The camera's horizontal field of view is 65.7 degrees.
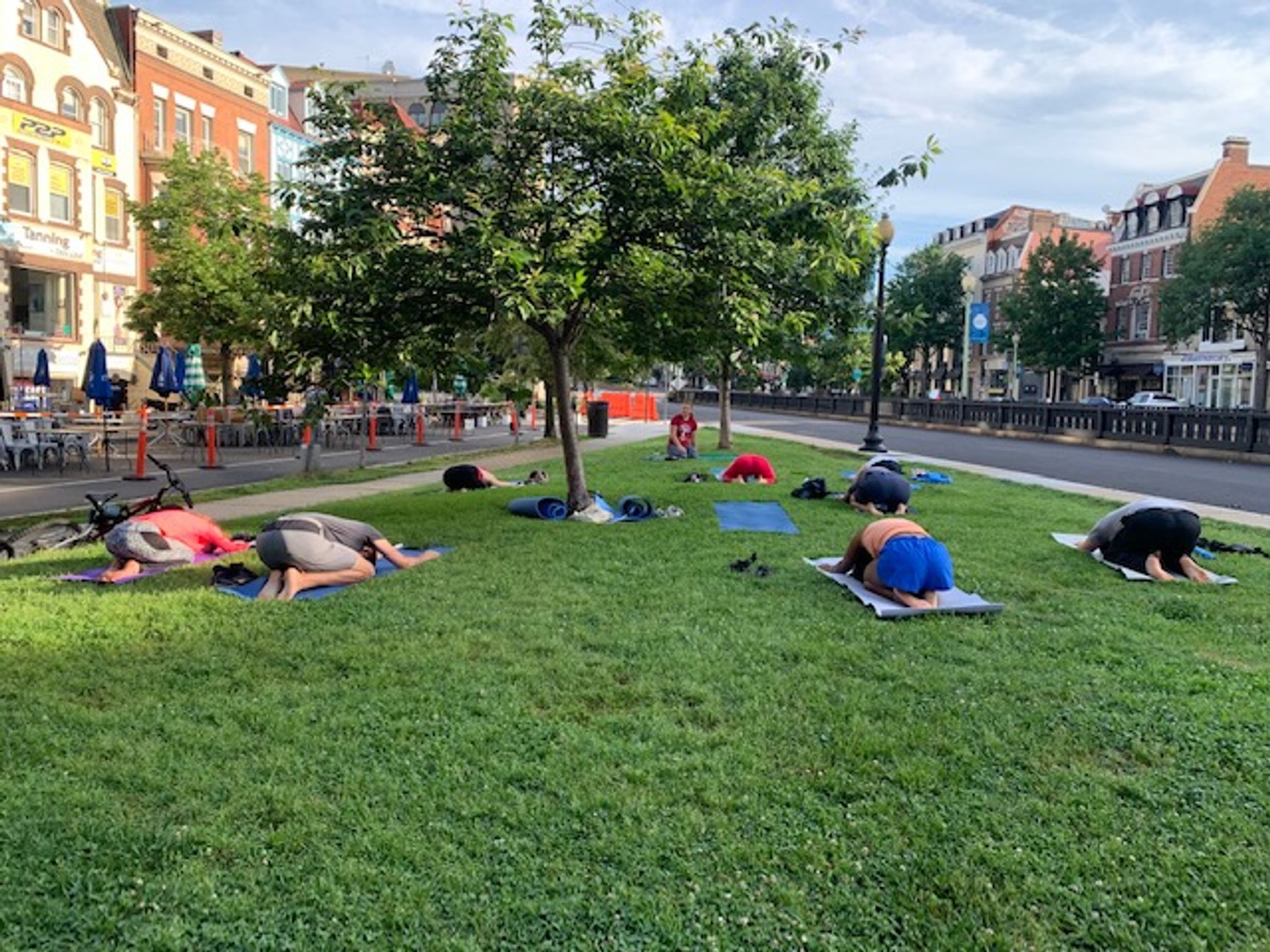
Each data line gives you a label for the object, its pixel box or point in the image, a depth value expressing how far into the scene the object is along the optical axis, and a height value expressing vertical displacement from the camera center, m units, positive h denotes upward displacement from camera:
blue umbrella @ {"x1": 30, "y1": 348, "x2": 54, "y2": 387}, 25.83 -0.30
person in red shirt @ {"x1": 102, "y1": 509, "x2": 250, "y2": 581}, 7.81 -1.49
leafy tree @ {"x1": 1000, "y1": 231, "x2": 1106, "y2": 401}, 61.84 +5.17
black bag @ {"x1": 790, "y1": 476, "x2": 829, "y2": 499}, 13.20 -1.46
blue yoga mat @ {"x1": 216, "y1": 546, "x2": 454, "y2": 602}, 6.99 -1.63
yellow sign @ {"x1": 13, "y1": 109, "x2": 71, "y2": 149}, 30.81 +7.30
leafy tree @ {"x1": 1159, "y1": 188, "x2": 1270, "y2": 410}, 44.38 +5.28
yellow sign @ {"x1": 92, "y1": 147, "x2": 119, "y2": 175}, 33.97 +6.87
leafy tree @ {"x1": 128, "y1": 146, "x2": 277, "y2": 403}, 27.03 +2.69
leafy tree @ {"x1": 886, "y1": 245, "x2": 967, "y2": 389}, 75.81 +7.16
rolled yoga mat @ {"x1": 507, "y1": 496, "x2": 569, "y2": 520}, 11.18 -1.54
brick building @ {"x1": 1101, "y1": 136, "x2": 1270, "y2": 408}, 53.47 +5.66
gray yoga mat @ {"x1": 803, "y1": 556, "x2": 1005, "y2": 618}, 6.57 -1.51
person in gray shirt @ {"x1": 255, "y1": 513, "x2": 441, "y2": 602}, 7.09 -1.39
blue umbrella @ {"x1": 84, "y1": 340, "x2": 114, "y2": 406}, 20.77 -0.40
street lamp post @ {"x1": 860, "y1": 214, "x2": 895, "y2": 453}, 18.92 +0.55
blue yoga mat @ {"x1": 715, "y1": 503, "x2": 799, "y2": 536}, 10.41 -1.55
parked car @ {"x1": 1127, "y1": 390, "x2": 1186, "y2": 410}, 49.98 -0.42
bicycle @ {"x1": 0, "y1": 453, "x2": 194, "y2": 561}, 9.16 -1.67
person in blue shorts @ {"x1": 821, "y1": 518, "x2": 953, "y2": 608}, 6.82 -1.27
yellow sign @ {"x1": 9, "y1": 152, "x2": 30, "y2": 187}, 30.72 +5.90
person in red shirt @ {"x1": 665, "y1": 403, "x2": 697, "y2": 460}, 19.30 -1.23
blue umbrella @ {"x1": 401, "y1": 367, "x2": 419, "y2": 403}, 29.65 -0.79
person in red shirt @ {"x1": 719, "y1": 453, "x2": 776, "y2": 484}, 15.00 -1.40
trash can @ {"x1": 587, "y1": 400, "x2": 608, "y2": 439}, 30.11 -1.37
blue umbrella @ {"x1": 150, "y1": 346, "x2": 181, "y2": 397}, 22.38 -0.31
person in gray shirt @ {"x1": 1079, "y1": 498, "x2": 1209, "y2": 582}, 8.08 -1.24
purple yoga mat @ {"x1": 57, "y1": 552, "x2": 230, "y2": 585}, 7.61 -1.67
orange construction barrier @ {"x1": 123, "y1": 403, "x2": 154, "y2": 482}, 16.45 -1.68
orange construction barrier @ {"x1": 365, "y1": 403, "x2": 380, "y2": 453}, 25.69 -1.83
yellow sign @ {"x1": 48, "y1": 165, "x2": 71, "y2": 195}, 32.19 +5.89
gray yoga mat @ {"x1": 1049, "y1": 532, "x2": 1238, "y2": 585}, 7.86 -1.49
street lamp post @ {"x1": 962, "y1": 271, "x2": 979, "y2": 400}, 41.12 +3.65
